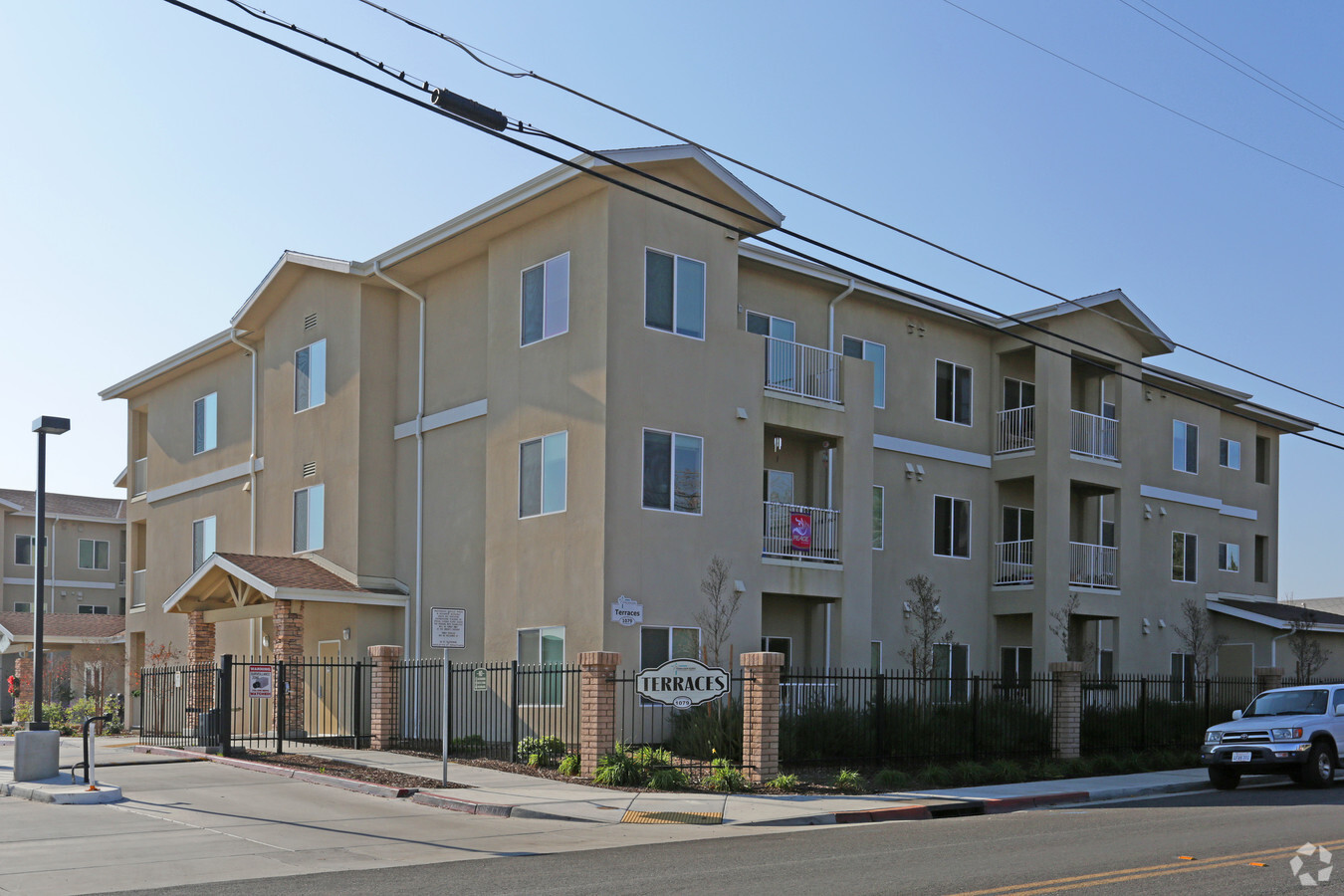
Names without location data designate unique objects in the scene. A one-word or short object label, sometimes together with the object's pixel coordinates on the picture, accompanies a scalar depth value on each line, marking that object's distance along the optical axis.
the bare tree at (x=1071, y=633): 29.77
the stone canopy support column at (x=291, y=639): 25.81
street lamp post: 18.70
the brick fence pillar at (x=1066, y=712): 22.69
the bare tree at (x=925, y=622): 27.00
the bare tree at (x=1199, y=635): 33.97
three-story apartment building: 23.05
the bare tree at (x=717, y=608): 23.19
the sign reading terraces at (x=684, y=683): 18.86
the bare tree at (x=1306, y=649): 33.06
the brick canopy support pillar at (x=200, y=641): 28.31
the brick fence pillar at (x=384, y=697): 23.09
